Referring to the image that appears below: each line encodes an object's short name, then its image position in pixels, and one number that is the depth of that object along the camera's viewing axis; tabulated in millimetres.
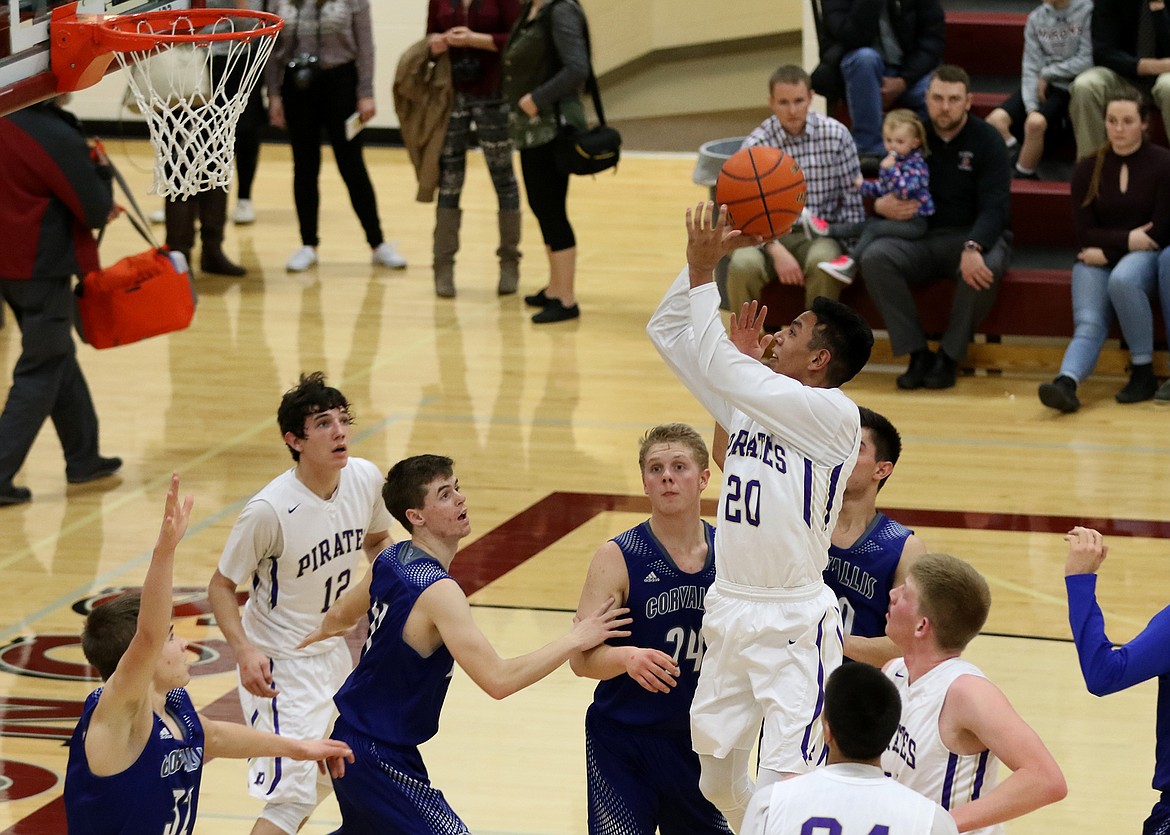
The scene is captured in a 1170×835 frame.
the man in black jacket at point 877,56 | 21281
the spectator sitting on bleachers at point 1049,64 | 20844
